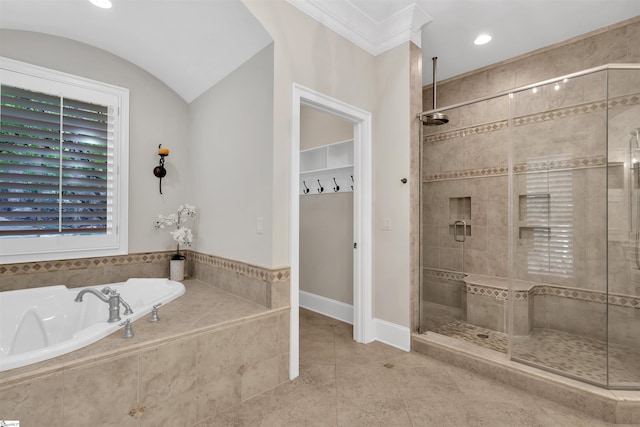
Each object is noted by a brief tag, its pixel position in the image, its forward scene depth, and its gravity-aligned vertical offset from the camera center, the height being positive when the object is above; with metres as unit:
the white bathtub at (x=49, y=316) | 1.91 -0.71
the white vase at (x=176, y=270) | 2.89 -0.56
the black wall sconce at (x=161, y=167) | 2.93 +0.44
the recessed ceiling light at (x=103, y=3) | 2.13 +1.48
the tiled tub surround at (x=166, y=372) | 1.29 -0.82
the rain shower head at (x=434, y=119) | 2.73 +0.85
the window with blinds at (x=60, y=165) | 2.24 +0.37
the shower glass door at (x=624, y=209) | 1.94 +0.03
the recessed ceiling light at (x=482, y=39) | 2.87 +1.67
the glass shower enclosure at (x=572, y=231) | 1.95 -0.12
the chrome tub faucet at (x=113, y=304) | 1.77 -0.54
